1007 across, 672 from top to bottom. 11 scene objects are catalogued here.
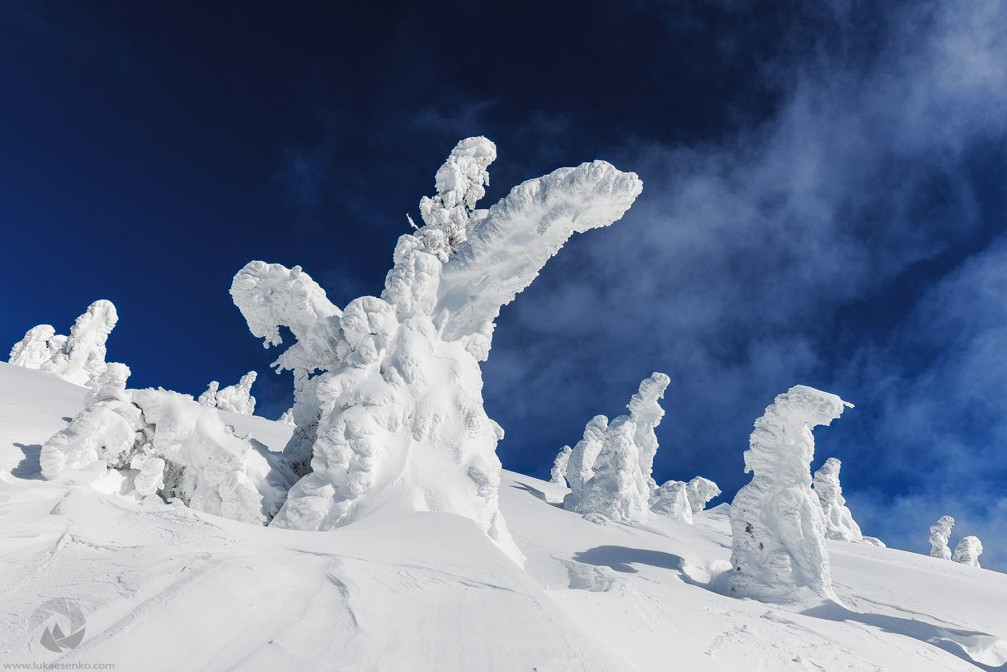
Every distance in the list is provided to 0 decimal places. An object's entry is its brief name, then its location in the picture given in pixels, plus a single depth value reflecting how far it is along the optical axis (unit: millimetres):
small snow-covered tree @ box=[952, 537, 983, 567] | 39969
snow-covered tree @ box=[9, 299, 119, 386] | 40156
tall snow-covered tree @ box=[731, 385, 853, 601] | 14180
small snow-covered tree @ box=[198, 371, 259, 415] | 46969
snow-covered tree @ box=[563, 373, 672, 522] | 26047
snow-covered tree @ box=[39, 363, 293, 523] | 9500
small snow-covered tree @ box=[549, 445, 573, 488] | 51125
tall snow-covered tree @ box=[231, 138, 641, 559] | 9711
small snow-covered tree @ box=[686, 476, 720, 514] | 42875
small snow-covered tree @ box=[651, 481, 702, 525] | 36062
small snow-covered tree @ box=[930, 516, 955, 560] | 43719
